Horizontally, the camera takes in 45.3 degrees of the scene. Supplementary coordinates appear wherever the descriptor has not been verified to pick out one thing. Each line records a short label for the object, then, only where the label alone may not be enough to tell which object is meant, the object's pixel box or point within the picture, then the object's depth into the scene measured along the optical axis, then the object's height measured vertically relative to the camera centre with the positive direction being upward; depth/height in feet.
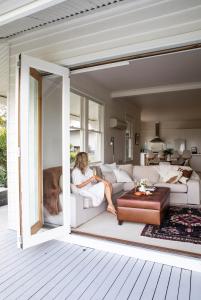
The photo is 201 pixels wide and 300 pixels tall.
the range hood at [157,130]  44.06 +3.38
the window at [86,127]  18.31 +1.78
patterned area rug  11.08 -4.07
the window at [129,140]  28.32 +1.04
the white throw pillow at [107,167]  19.16 -1.50
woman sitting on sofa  13.62 -2.06
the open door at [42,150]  9.29 -0.05
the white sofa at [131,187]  12.32 -2.92
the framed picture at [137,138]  31.04 +1.31
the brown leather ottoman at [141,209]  12.12 -3.12
